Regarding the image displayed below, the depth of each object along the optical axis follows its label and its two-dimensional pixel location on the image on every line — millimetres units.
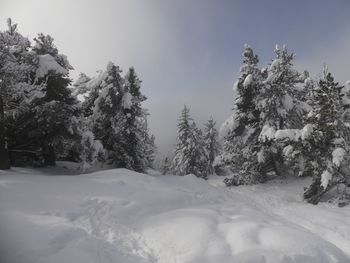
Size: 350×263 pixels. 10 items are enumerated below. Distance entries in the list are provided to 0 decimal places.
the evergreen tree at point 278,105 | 23391
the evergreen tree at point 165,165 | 62006
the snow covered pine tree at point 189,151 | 42594
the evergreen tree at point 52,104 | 19188
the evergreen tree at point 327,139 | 17641
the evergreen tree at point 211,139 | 52375
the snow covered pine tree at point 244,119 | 24375
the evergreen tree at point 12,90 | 16859
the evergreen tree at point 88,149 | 20297
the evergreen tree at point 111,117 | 24938
